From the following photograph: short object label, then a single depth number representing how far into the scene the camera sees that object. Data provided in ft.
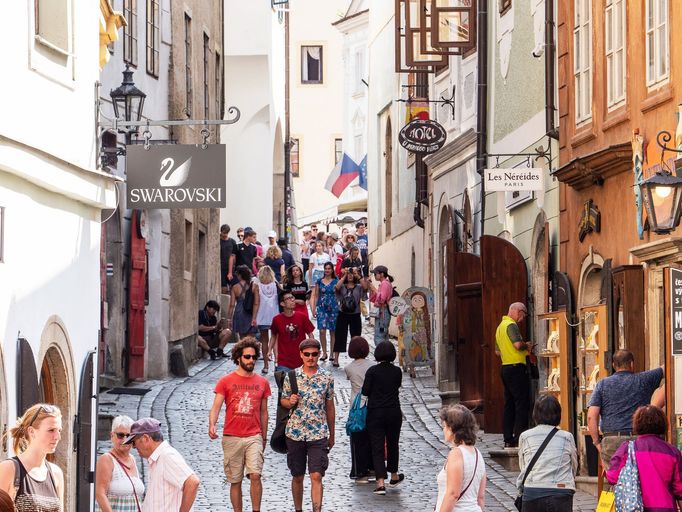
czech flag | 158.61
